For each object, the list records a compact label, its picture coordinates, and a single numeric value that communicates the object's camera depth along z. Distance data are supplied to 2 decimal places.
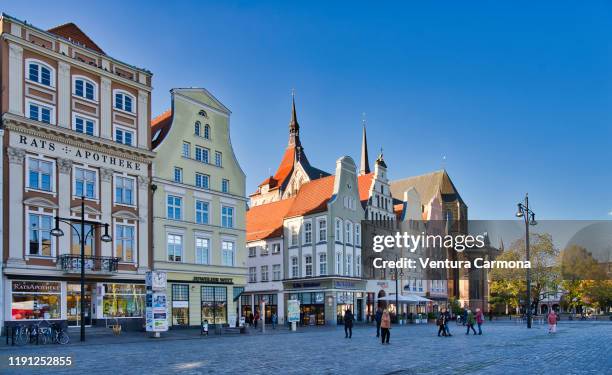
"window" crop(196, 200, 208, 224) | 50.66
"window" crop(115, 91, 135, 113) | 45.06
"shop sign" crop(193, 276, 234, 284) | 49.88
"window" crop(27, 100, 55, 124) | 39.09
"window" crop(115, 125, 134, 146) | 44.59
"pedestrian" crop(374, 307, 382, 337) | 35.91
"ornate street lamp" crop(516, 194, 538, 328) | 45.50
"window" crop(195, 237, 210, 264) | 50.41
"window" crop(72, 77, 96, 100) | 42.11
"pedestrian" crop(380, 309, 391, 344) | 28.90
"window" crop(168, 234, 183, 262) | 48.00
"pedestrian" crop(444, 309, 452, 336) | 36.88
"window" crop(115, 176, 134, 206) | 44.09
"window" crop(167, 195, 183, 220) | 48.25
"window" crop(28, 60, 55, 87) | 39.41
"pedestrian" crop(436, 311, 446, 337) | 36.89
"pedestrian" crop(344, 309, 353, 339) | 35.84
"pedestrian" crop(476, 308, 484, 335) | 39.55
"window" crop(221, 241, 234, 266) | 52.84
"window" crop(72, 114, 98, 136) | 41.69
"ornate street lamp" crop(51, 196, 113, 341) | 31.83
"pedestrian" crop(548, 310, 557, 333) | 38.31
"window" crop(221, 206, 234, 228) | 53.12
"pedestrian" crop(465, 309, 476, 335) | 39.81
